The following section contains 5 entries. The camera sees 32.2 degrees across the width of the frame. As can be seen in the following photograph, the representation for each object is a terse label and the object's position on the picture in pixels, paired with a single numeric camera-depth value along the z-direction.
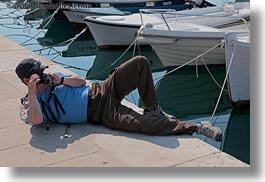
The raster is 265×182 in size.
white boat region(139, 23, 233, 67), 8.52
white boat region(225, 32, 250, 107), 7.01
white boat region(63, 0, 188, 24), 12.92
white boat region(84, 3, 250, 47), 10.22
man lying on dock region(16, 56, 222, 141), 3.70
